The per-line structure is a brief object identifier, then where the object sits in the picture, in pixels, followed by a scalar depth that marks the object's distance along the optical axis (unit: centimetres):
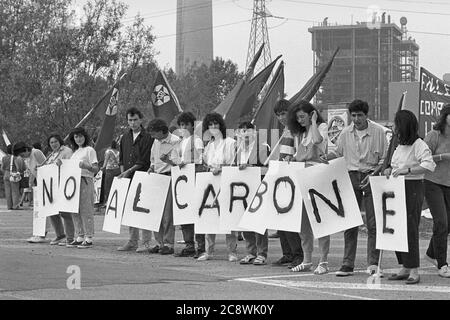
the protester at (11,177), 3017
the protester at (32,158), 1734
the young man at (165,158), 1538
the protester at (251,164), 1391
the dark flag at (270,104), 2025
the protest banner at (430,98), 2072
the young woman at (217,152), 1436
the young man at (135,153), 1577
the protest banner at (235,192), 1400
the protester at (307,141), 1278
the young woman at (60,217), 1678
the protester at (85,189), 1630
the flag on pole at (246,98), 2042
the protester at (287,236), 1323
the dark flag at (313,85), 2107
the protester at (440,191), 1208
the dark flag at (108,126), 2142
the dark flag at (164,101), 2200
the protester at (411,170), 1155
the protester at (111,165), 2544
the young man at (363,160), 1230
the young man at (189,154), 1495
